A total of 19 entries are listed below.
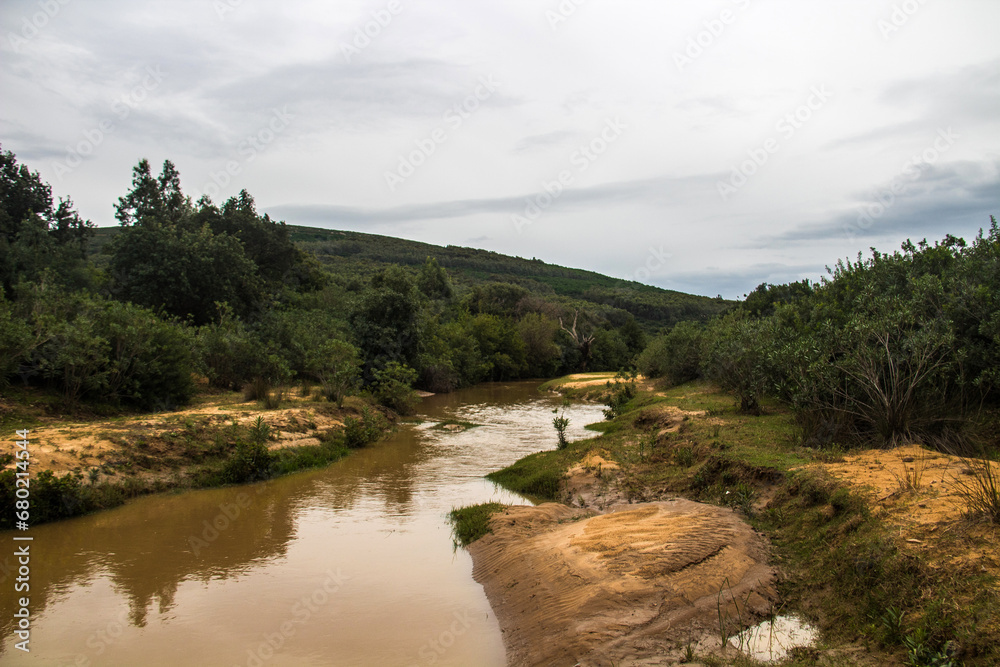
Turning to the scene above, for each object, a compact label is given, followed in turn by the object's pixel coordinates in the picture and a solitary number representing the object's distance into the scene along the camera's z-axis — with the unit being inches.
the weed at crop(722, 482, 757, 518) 373.4
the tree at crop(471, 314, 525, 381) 2006.6
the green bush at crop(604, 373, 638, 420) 1015.0
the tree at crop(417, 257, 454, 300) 2388.0
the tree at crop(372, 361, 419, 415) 1019.3
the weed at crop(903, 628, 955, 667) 186.2
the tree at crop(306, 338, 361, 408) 879.1
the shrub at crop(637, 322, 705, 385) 1233.4
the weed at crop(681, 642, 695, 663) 226.5
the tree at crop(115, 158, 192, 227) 1700.3
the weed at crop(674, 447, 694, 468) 497.4
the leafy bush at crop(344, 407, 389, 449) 750.5
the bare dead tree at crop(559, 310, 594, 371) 2257.6
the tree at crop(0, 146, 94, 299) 1036.5
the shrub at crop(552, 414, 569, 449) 686.1
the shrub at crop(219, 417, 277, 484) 558.3
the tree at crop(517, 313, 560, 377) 2217.0
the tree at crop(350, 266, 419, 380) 1246.9
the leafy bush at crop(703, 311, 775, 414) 664.4
